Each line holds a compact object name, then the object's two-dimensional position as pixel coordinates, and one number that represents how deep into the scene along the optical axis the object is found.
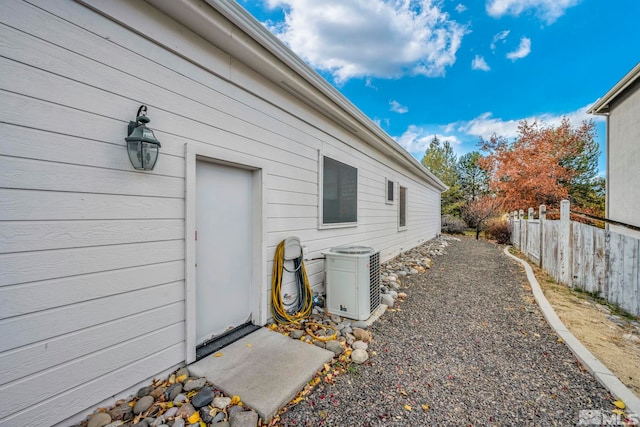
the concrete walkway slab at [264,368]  1.83
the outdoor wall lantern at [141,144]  1.77
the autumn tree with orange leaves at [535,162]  12.07
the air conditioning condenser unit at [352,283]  3.23
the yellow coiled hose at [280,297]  3.05
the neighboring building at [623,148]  5.22
